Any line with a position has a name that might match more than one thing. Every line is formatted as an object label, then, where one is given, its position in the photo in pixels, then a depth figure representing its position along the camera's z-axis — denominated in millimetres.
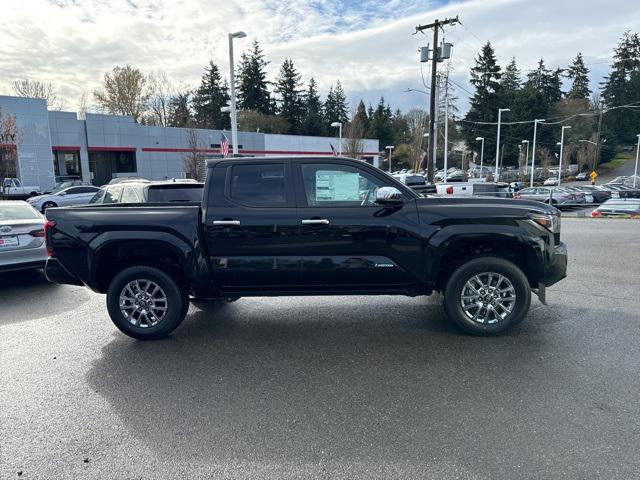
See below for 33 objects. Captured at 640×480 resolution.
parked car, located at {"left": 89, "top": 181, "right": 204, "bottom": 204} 9000
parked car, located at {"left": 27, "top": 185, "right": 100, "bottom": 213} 22578
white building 33938
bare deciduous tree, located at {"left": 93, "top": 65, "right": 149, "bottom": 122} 58406
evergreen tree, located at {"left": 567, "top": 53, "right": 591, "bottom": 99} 97188
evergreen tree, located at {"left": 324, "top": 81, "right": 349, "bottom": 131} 84062
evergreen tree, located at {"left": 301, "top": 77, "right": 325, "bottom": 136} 73688
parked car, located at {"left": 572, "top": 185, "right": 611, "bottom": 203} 32597
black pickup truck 4781
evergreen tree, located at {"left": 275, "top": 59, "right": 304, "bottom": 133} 76125
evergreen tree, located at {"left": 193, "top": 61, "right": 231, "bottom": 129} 71875
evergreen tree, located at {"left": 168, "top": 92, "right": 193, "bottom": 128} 67312
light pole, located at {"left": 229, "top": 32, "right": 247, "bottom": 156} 17955
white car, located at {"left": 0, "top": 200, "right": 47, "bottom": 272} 7070
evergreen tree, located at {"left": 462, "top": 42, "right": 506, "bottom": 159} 75875
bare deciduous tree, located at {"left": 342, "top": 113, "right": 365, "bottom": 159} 39188
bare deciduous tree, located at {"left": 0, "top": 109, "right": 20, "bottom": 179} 21092
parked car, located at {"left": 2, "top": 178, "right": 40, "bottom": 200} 27494
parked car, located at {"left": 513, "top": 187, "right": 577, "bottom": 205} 29703
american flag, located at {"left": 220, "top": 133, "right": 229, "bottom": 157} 15993
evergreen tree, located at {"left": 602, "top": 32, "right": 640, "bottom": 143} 85112
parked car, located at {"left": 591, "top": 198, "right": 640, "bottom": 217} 19906
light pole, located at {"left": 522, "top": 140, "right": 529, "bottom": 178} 67112
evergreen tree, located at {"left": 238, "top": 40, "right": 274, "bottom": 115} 74125
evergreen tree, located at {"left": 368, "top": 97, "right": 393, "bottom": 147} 86000
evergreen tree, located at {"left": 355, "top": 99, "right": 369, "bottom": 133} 85462
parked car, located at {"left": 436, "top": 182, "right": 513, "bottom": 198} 21078
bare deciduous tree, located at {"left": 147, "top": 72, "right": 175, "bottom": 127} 63825
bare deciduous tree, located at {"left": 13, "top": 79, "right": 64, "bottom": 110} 53725
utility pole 25672
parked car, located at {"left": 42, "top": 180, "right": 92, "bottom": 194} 27128
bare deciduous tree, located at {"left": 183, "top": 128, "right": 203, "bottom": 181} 32062
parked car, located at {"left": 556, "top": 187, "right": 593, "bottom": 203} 30234
